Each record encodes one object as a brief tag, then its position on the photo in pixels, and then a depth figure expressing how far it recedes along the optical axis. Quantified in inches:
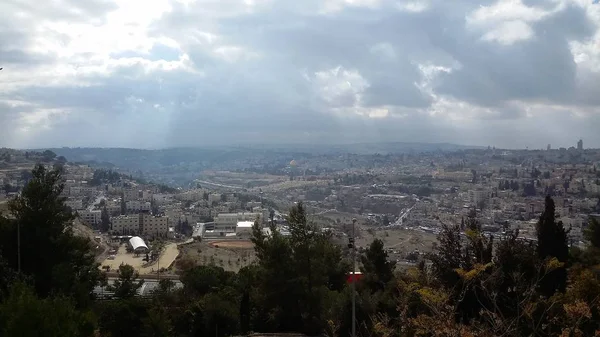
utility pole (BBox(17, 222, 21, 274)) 510.5
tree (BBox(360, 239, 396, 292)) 607.5
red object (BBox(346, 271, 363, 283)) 590.6
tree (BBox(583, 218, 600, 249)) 655.1
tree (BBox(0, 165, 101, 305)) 507.5
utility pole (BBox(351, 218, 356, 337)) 294.1
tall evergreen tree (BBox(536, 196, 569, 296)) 526.6
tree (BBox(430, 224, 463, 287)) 391.9
